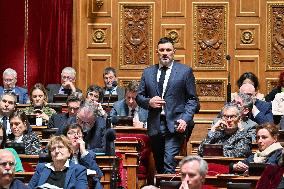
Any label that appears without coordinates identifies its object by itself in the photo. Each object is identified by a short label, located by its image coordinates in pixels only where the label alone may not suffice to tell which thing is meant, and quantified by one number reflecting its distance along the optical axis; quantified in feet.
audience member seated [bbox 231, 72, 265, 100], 39.59
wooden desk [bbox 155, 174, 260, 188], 27.50
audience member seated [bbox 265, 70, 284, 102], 41.07
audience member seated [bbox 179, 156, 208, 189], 23.61
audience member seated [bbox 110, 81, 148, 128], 38.86
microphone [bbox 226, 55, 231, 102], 41.91
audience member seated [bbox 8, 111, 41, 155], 33.37
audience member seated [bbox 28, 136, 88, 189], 28.27
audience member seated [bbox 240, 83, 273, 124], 37.04
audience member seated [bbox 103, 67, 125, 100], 43.29
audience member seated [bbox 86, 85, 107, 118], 39.26
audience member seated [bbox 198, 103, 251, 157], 32.09
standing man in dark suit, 32.63
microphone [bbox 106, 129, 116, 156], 30.12
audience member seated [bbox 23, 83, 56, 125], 39.73
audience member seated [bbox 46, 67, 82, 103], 42.93
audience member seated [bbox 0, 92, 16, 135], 37.78
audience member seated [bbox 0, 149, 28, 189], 25.99
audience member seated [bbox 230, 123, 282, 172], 29.58
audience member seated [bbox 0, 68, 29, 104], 44.14
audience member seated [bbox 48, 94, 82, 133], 37.04
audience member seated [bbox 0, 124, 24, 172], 29.91
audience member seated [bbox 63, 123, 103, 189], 30.63
